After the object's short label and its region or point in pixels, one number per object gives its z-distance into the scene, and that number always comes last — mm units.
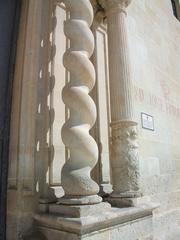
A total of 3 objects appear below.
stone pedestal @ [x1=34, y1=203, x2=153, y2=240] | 1296
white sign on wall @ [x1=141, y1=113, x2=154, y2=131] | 2701
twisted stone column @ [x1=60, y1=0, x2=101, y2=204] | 1443
